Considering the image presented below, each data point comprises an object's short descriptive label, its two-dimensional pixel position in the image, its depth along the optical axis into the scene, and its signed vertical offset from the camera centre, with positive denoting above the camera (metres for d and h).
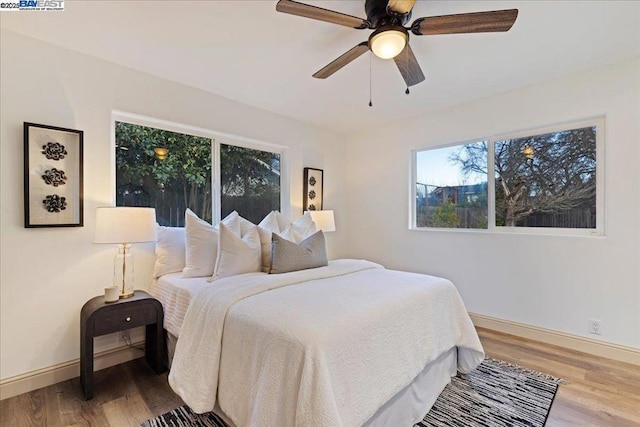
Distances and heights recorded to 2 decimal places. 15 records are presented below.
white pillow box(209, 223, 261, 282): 2.33 -0.35
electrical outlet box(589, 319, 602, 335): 2.58 -0.99
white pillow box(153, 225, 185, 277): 2.55 -0.35
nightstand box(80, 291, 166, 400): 1.96 -0.78
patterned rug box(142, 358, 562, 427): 1.75 -1.23
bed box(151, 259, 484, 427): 1.24 -0.68
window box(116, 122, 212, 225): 2.64 +0.40
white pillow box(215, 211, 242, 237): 2.67 -0.10
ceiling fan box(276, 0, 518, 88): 1.48 +1.01
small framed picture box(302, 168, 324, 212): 4.03 +0.32
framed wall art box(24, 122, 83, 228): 2.08 +0.26
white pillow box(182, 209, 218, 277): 2.43 -0.30
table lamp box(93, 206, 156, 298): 2.10 -0.13
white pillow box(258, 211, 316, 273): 2.64 -0.17
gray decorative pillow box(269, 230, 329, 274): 2.43 -0.36
